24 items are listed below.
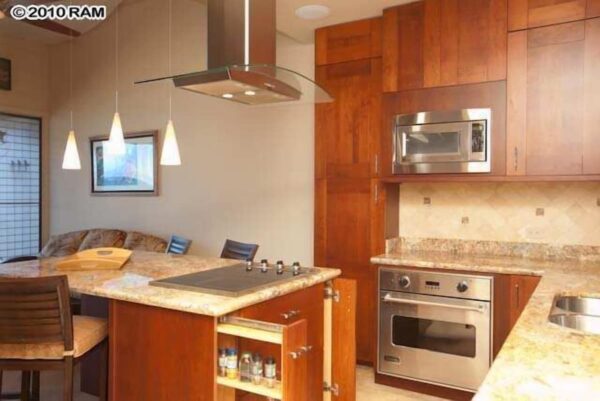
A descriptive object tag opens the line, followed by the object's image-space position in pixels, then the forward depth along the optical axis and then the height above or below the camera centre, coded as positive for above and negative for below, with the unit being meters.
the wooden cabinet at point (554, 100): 2.78 +0.63
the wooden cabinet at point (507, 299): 2.77 -0.60
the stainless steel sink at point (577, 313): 1.80 -0.47
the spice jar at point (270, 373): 1.82 -0.70
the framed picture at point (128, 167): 5.42 +0.37
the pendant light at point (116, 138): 2.92 +0.37
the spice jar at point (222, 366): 1.85 -0.67
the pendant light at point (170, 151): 2.84 +0.29
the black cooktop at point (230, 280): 2.00 -0.39
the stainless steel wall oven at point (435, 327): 2.90 -0.83
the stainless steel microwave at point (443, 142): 3.06 +0.40
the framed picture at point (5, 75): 5.84 +1.54
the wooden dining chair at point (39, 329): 1.94 -0.58
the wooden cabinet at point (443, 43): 3.02 +1.07
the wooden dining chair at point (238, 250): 3.28 -0.38
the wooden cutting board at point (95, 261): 2.67 -0.38
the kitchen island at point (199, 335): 1.79 -0.57
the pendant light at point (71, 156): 3.28 +0.29
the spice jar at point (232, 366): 1.84 -0.67
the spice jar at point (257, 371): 1.83 -0.69
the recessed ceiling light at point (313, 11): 3.32 +1.37
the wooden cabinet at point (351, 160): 3.50 +0.31
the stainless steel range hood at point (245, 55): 2.22 +0.75
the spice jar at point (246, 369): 1.84 -0.68
